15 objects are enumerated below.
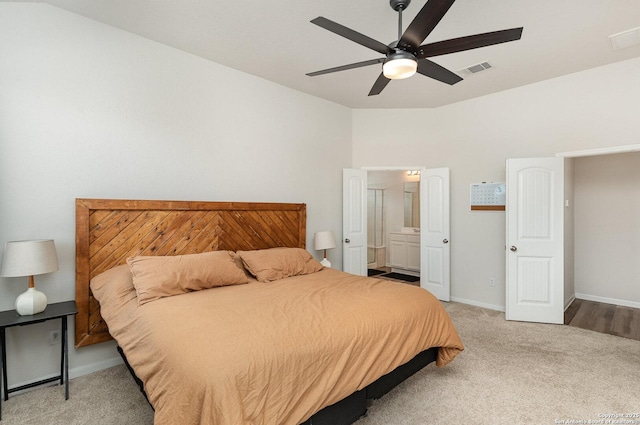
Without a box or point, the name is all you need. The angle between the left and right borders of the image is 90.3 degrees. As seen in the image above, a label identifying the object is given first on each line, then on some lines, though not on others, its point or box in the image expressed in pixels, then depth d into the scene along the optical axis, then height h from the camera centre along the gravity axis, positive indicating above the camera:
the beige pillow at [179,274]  2.38 -0.51
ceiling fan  1.77 +1.07
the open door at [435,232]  4.85 -0.32
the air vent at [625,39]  2.89 +1.63
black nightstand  2.21 -0.77
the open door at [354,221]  4.88 -0.15
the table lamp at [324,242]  4.30 -0.42
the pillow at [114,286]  2.42 -0.60
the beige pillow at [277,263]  3.09 -0.54
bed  1.48 -0.67
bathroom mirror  7.60 +0.20
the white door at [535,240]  3.89 -0.36
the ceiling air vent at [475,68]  3.59 +1.65
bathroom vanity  6.67 -0.89
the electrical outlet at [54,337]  2.63 -1.05
